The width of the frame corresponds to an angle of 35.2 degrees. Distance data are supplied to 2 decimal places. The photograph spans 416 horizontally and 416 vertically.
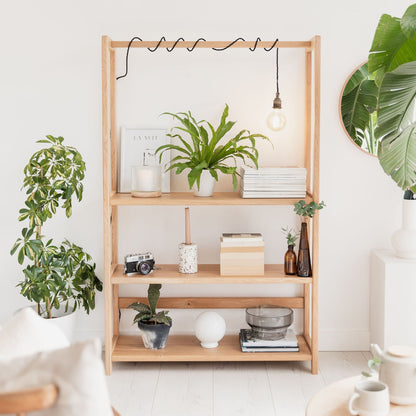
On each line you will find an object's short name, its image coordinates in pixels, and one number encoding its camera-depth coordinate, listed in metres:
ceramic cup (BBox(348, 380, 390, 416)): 1.68
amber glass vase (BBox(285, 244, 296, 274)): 3.29
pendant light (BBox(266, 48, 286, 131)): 3.40
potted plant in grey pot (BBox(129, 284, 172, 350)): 3.34
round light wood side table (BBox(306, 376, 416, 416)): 1.74
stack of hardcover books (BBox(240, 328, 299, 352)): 3.32
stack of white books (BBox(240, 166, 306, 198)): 3.23
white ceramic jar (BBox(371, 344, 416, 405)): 1.75
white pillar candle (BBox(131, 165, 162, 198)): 3.28
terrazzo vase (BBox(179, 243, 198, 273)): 3.34
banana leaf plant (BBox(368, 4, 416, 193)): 2.83
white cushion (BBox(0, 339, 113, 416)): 1.28
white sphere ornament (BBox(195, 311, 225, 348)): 3.35
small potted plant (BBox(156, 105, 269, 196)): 3.22
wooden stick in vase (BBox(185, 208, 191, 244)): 3.38
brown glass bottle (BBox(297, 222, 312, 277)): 3.25
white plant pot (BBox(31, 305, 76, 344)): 3.24
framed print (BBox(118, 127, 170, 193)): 3.51
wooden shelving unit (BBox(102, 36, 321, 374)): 3.18
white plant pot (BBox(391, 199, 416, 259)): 3.33
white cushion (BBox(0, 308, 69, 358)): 1.55
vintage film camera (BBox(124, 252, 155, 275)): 3.30
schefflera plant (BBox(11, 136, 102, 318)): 3.08
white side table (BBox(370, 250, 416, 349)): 3.29
